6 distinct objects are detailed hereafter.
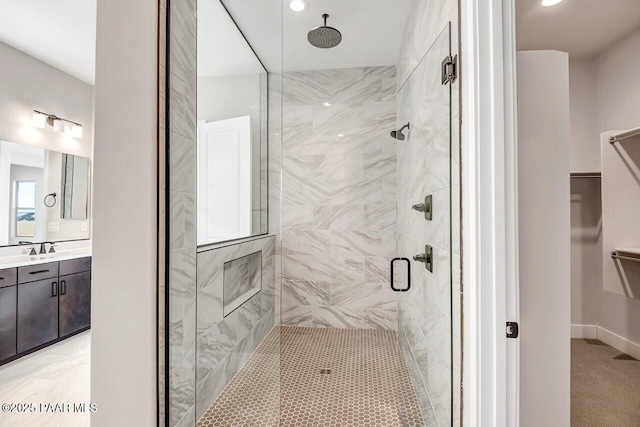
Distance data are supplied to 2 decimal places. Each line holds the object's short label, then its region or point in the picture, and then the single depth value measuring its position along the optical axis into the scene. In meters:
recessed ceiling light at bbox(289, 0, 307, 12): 2.10
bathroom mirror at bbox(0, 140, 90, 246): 2.67
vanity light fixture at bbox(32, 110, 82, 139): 2.88
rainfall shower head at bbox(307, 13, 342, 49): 2.37
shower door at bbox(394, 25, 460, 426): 1.07
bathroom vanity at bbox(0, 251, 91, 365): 2.26
